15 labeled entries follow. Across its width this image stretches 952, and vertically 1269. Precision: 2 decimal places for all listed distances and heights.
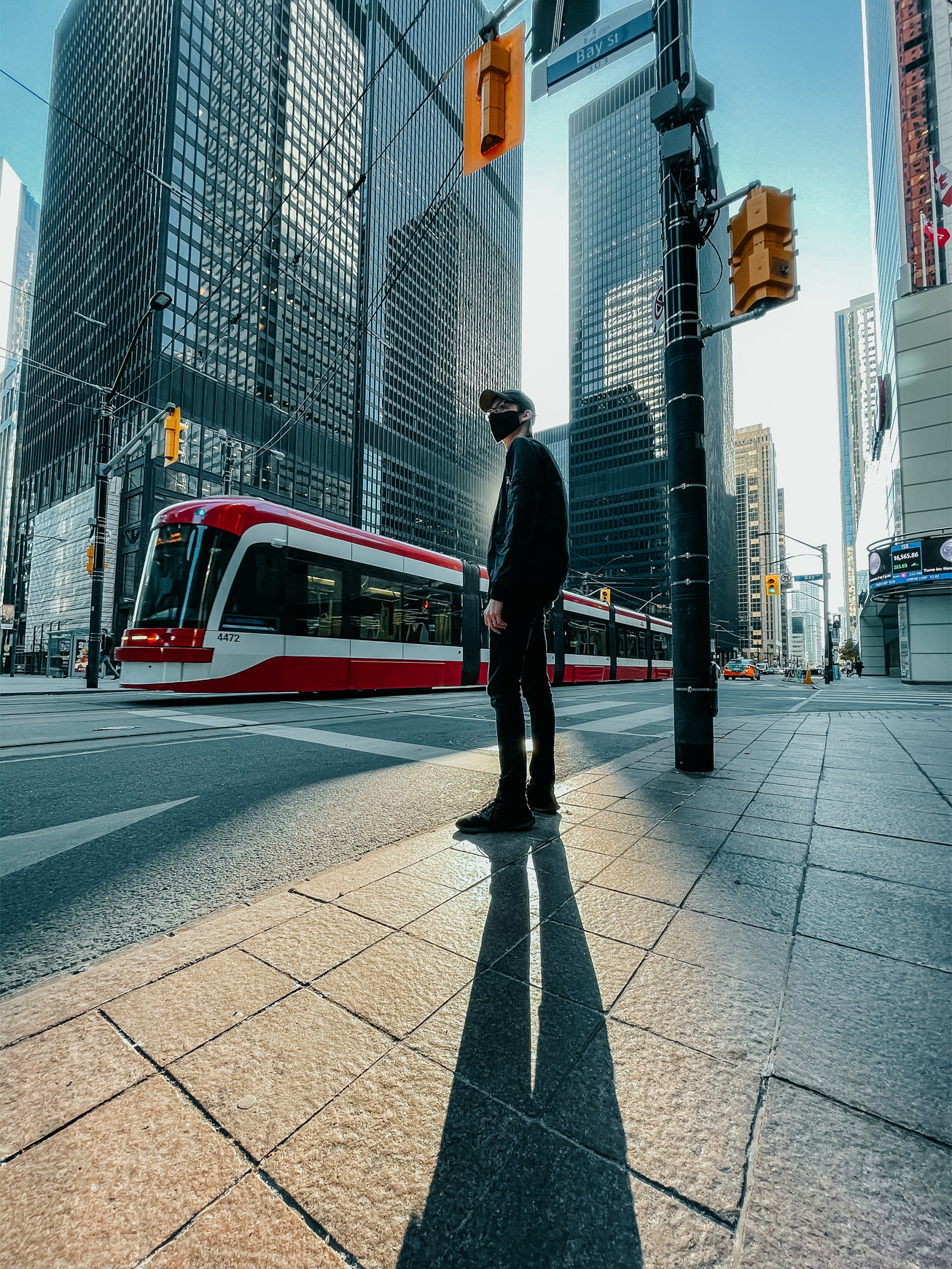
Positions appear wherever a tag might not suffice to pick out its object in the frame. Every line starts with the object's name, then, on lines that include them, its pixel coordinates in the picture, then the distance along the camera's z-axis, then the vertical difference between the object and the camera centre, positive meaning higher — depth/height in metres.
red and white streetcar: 9.30 +0.99
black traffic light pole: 4.32 +2.14
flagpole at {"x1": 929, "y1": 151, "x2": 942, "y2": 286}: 24.97 +19.84
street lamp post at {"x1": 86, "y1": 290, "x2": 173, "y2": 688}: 16.17 +2.87
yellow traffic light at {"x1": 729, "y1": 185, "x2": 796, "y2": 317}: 4.46 +3.30
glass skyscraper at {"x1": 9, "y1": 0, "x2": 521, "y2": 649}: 41.00 +35.39
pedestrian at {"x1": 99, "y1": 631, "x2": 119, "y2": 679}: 35.84 +0.72
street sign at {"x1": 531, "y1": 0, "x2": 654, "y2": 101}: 5.14 +5.74
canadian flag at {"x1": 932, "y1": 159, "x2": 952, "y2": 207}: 23.68 +20.76
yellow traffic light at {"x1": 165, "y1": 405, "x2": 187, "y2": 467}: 13.77 +5.47
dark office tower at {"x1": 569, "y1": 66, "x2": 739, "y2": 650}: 103.62 +58.84
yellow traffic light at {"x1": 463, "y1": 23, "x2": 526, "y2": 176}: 5.06 +5.07
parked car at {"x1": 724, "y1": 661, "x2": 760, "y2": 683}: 40.50 -0.45
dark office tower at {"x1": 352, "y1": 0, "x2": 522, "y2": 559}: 75.12 +55.83
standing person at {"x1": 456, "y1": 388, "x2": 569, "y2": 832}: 2.76 +0.25
